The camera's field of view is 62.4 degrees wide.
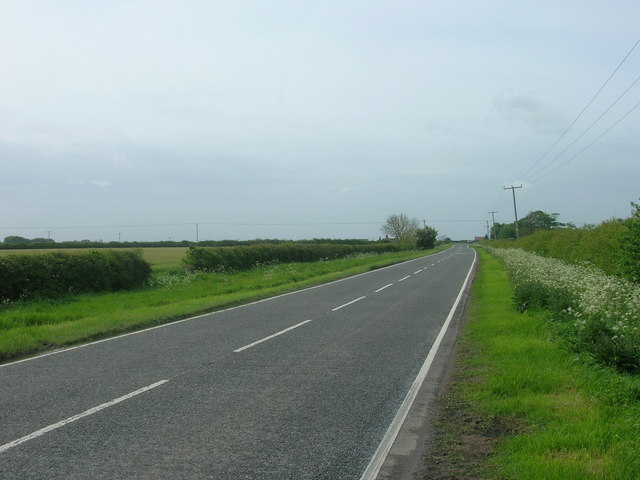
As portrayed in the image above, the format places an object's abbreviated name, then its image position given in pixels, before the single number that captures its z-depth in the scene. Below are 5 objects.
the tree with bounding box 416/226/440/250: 129.25
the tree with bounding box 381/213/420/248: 131.75
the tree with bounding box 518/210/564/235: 108.10
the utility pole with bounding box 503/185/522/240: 66.38
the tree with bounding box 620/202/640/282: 13.43
